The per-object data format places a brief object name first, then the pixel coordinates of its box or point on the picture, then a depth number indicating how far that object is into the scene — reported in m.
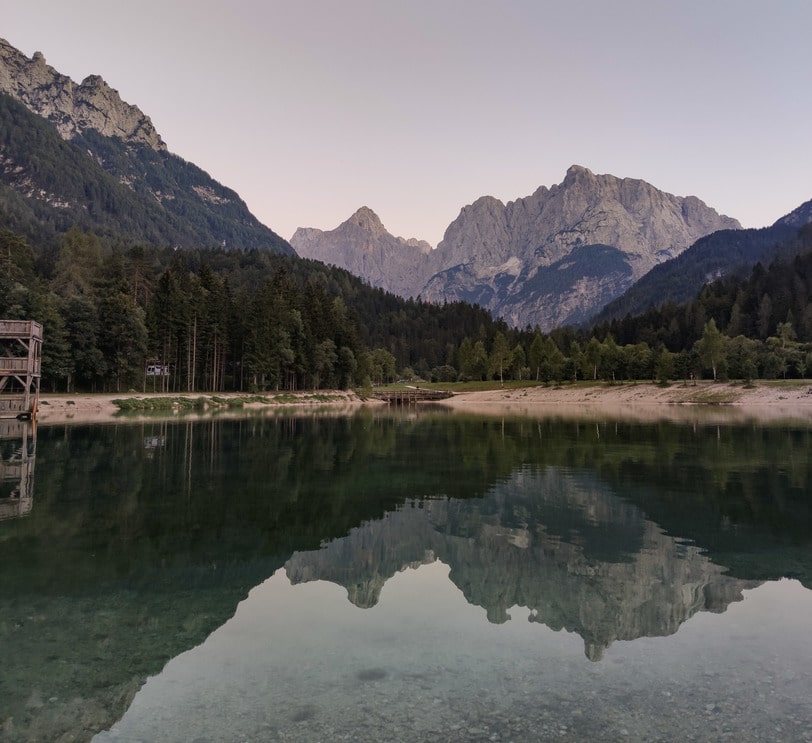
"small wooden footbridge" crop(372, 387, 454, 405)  145.00
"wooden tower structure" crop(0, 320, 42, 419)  57.84
